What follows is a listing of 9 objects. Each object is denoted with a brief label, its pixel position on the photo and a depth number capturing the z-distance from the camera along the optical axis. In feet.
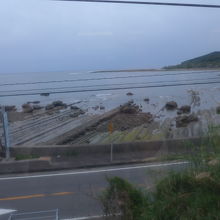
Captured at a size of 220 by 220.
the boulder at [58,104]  95.51
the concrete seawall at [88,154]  23.10
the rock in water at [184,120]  58.87
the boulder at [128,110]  73.38
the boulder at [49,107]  92.19
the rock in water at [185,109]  78.98
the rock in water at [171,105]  84.93
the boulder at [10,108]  87.09
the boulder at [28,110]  86.64
